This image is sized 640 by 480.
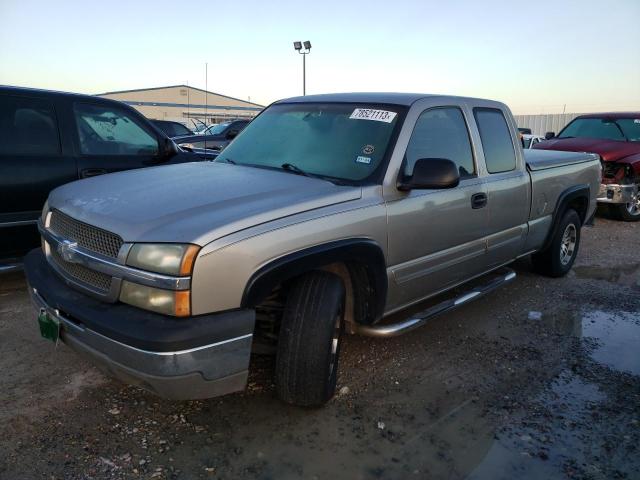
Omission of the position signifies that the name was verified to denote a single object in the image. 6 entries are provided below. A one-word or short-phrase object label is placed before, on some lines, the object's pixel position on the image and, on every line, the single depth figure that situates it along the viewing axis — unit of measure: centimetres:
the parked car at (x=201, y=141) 1138
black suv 455
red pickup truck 909
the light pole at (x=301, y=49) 2755
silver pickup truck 239
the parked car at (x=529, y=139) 1681
